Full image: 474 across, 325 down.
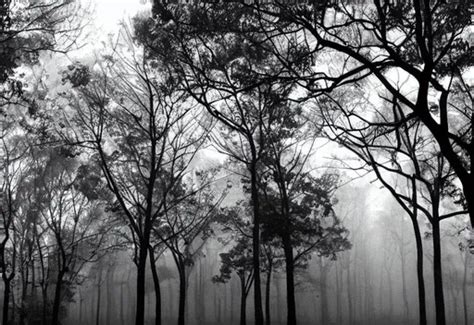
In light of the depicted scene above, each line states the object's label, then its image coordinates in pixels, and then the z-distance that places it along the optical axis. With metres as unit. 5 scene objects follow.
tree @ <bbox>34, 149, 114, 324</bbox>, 22.20
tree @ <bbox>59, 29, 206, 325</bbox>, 15.03
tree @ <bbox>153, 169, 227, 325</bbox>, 21.36
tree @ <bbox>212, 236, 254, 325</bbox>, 23.83
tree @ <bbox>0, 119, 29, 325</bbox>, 19.72
